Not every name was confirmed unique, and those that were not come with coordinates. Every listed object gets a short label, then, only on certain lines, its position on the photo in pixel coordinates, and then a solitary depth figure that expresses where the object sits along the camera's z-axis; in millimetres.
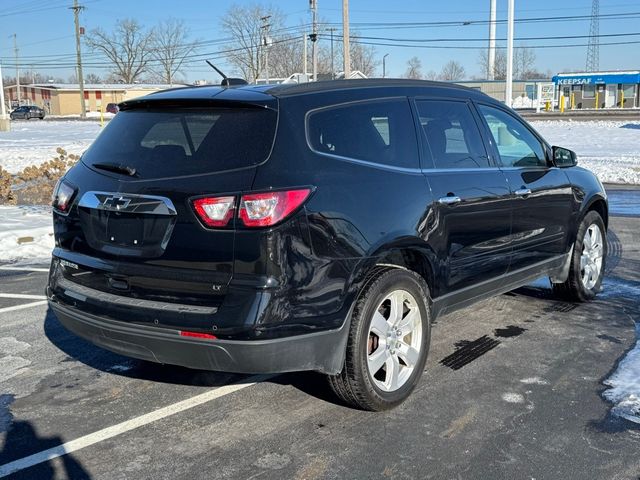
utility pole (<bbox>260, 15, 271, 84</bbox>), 65006
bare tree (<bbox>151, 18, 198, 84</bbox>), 98625
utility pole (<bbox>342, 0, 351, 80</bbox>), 28750
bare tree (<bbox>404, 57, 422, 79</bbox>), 106000
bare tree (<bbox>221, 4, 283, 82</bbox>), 76938
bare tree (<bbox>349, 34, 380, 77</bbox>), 82250
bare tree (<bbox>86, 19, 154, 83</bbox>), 102688
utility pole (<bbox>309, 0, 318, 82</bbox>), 38816
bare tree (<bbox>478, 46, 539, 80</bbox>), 101000
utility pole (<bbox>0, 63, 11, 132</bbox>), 44181
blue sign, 57062
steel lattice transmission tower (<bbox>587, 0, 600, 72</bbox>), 84475
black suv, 3254
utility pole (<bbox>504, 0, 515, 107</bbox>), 26469
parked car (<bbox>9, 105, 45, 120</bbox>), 70875
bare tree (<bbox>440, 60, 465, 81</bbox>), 127675
